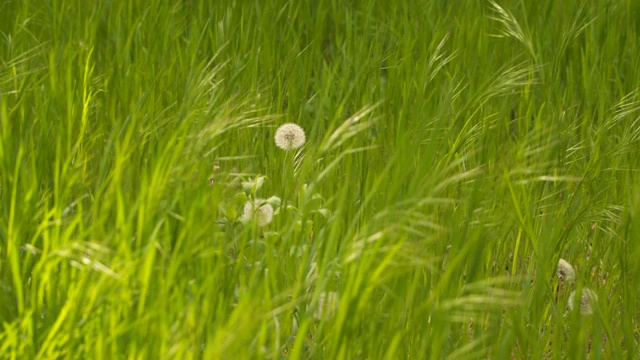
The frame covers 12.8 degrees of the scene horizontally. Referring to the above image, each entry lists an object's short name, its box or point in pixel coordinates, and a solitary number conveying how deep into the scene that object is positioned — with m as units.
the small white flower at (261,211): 3.32
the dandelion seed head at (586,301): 3.14
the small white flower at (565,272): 3.32
